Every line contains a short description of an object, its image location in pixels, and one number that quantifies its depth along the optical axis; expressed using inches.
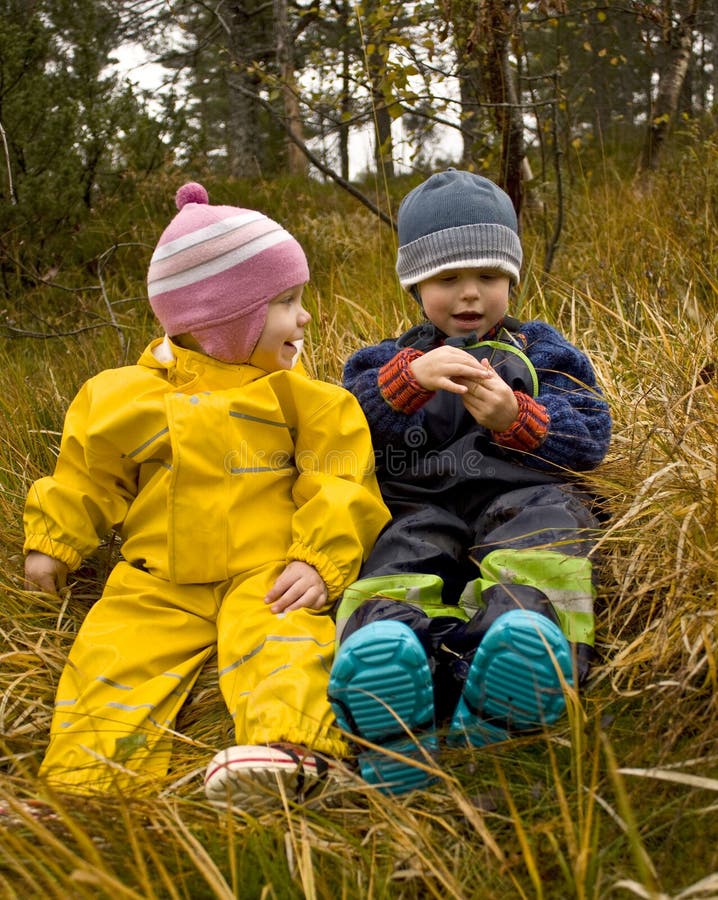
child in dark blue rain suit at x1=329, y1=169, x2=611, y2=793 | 57.6
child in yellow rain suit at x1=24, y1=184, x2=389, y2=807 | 74.5
